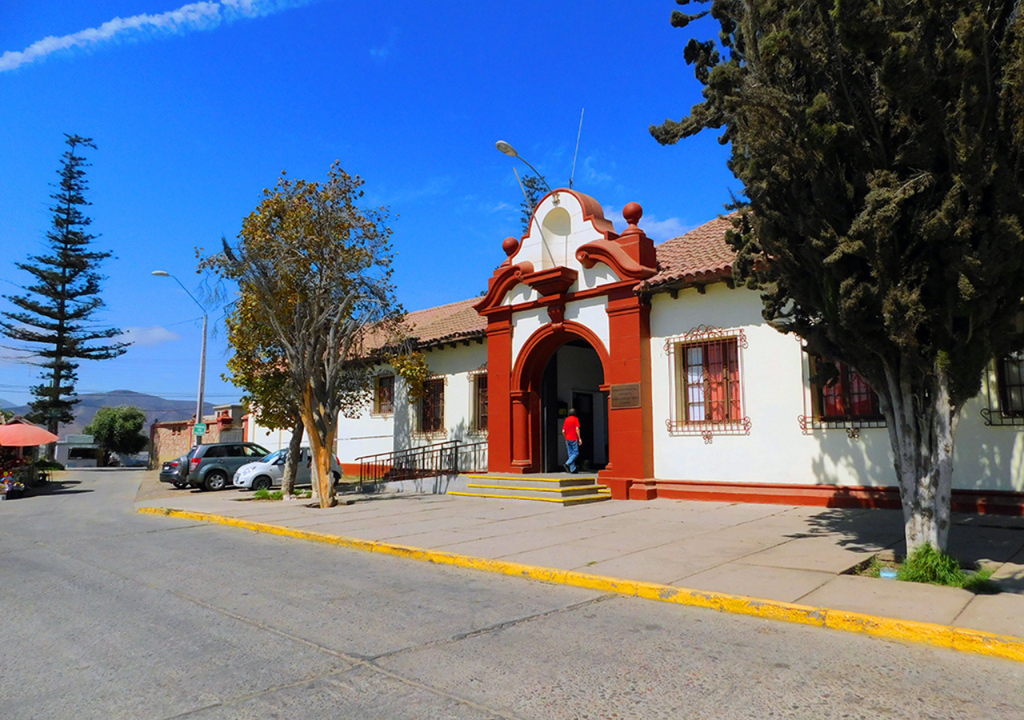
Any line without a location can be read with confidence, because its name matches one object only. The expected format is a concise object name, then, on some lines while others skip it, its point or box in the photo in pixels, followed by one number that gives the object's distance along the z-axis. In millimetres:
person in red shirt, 15703
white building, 11406
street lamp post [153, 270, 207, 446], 29000
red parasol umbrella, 21828
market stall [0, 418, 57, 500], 20875
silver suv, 22406
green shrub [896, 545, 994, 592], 6132
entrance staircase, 13719
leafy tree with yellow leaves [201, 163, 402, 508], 14820
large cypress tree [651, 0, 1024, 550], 5770
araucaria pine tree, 41281
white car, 21562
